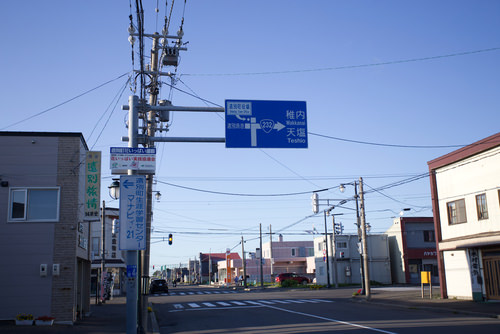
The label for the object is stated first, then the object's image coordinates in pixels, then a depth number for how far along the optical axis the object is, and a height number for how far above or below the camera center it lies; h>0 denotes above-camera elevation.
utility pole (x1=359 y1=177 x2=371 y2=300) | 28.17 +0.28
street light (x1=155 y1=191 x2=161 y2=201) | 27.11 +3.66
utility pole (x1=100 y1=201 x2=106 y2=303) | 32.32 -0.52
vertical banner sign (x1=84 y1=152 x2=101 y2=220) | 19.02 +3.08
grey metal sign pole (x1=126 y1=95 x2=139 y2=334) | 10.69 -0.07
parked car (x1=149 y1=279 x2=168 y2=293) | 52.38 -3.10
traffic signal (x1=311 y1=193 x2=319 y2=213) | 26.89 +2.98
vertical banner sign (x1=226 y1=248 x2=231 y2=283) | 70.88 -1.84
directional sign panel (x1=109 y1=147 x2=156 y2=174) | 11.35 +2.45
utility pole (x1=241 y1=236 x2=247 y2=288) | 64.06 +1.17
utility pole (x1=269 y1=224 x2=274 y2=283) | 84.43 +1.17
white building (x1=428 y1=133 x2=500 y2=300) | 23.12 +1.70
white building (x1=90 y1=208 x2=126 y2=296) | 48.32 +0.50
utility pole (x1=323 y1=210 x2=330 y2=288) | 50.62 -0.64
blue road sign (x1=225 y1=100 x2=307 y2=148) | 13.09 +3.71
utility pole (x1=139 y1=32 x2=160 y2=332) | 13.54 +2.46
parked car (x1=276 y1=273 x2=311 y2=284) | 60.91 -3.03
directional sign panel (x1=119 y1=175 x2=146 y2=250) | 11.09 +1.14
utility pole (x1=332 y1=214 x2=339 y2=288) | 47.92 -0.56
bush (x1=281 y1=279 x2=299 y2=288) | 58.49 -3.55
